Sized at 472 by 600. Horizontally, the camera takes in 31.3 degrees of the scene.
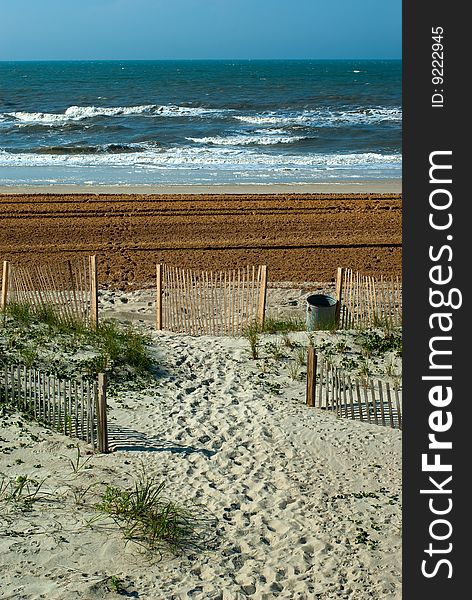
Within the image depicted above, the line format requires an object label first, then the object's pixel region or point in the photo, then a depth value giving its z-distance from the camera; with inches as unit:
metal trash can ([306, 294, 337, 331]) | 494.6
